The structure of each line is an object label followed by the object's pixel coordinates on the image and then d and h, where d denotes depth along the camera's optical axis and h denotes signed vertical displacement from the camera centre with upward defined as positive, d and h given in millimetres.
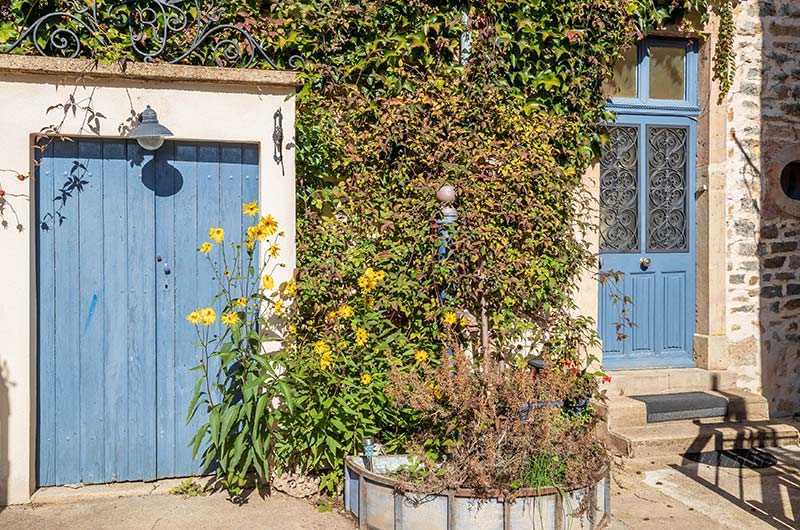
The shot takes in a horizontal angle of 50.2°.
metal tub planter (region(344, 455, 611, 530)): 4629 -1312
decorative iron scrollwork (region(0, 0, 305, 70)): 5379 +1547
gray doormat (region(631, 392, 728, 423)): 6695 -1066
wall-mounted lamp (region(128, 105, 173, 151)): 5238 +856
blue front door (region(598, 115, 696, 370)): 7160 +265
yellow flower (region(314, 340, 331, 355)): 5184 -469
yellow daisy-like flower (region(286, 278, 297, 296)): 5441 -106
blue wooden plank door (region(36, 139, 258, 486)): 5387 -151
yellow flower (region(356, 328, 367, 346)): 5336 -413
